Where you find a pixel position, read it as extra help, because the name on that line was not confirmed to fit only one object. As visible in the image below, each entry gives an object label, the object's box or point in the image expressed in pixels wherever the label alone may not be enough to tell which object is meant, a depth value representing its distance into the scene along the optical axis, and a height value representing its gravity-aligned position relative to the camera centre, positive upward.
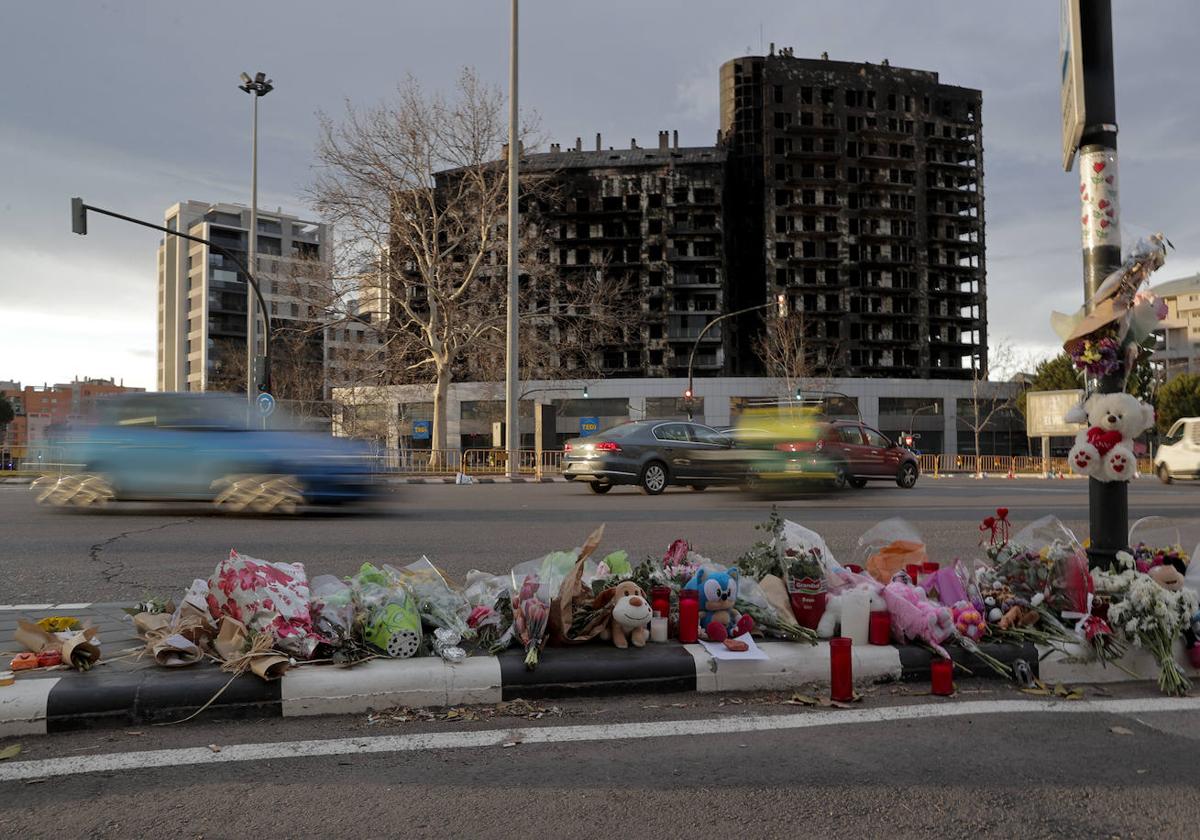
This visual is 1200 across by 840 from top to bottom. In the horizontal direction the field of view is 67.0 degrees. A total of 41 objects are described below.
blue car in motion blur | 11.85 -0.18
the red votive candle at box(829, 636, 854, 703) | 3.79 -0.96
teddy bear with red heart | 4.77 +0.04
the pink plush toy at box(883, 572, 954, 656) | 4.20 -0.81
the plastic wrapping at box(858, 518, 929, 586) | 5.27 -0.62
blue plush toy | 4.30 -0.79
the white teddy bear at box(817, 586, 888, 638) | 4.34 -0.82
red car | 20.00 -0.25
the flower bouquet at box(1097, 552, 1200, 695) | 4.07 -0.80
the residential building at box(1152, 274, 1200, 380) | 112.62 +14.49
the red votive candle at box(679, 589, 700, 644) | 4.29 -0.84
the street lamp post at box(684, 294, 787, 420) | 36.47 +5.48
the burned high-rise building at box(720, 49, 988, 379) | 80.75 +21.20
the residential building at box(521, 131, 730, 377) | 79.44 +17.92
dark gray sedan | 17.50 -0.26
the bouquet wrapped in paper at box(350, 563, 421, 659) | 3.95 -0.78
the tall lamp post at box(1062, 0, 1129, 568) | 5.03 +1.70
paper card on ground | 3.98 -0.93
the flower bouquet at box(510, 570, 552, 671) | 3.97 -0.79
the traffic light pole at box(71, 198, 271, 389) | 21.59 +5.47
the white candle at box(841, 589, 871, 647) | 4.26 -0.82
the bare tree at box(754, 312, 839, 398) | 59.78 +6.98
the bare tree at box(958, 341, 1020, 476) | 66.38 +2.94
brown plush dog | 4.11 -0.77
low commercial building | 62.16 +2.69
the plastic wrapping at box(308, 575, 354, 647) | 4.00 -0.76
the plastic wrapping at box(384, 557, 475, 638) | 4.22 -0.76
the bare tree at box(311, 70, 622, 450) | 31.00 +7.02
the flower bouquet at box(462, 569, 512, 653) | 4.11 -0.80
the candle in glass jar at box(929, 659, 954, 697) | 3.91 -1.01
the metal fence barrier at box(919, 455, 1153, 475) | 38.23 -0.96
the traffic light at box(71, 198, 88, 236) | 21.58 +5.45
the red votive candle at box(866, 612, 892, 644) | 4.27 -0.88
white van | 26.27 -0.38
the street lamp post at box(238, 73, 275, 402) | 32.06 +10.69
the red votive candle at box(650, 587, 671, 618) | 4.41 -0.77
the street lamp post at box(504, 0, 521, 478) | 26.06 +4.56
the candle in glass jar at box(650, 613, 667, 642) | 4.30 -0.88
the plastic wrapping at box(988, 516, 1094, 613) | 4.51 -0.65
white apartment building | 99.00 +18.35
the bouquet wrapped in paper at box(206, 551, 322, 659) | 3.86 -0.70
